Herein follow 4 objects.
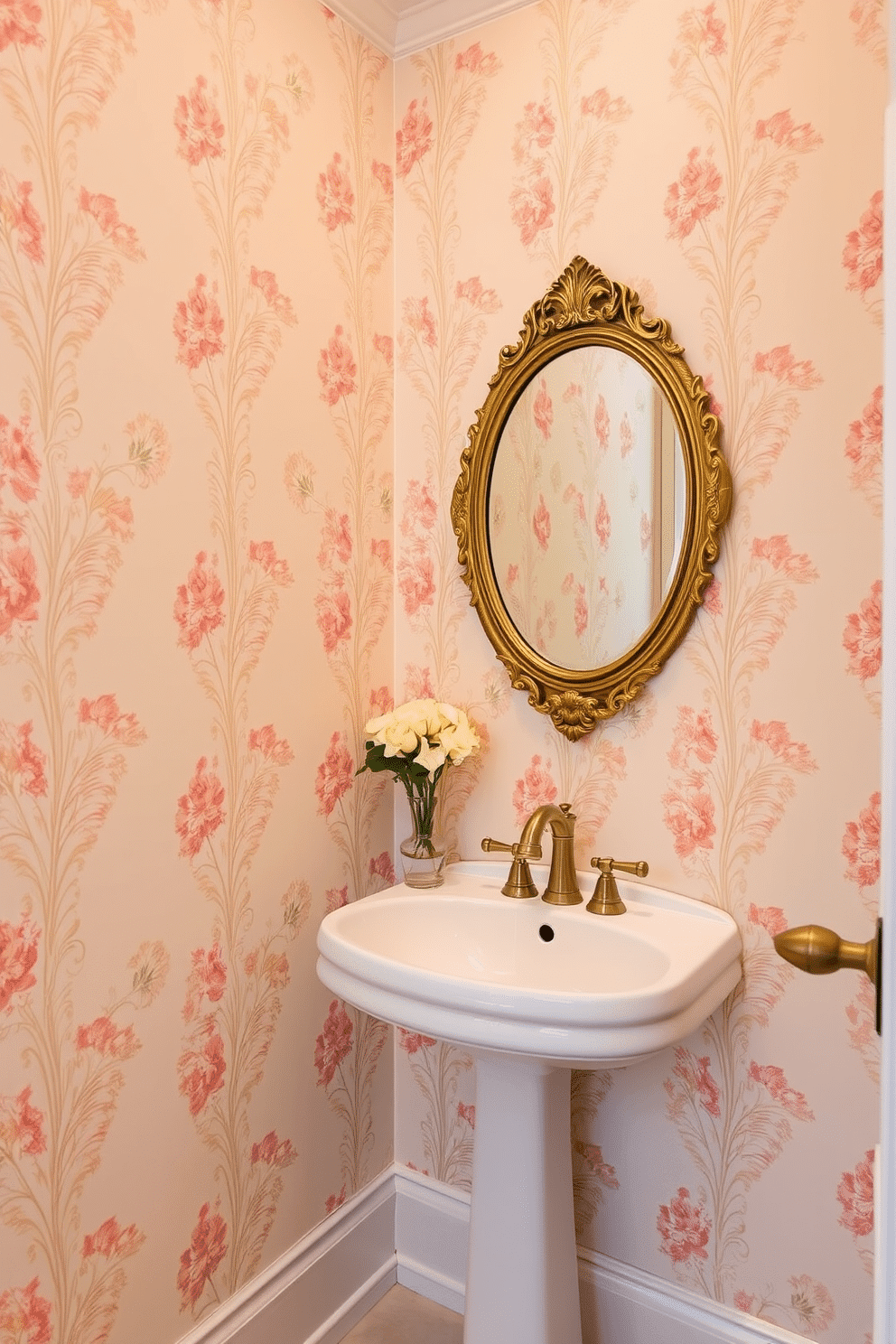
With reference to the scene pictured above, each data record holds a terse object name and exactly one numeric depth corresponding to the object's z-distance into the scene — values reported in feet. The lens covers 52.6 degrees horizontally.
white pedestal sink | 3.81
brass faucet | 5.01
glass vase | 5.49
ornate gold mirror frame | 4.75
